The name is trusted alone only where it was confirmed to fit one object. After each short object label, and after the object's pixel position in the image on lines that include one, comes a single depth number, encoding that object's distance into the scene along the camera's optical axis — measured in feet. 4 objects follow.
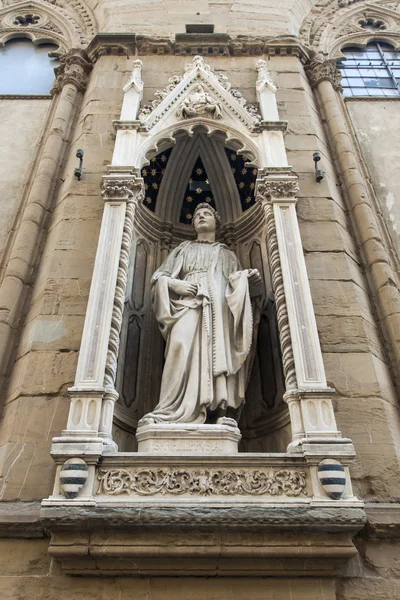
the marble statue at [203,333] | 17.67
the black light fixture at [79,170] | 25.19
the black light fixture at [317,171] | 25.22
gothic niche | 19.70
